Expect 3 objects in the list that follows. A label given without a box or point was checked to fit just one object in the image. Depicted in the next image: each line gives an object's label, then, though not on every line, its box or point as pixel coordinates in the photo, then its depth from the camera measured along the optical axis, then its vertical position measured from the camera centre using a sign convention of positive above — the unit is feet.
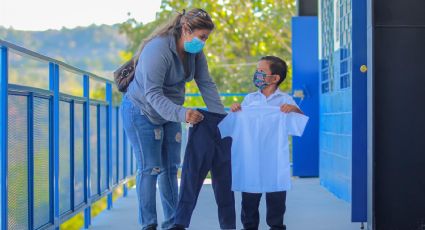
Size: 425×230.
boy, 18.01 -0.46
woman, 16.80 +0.32
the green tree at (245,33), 68.54 +6.22
